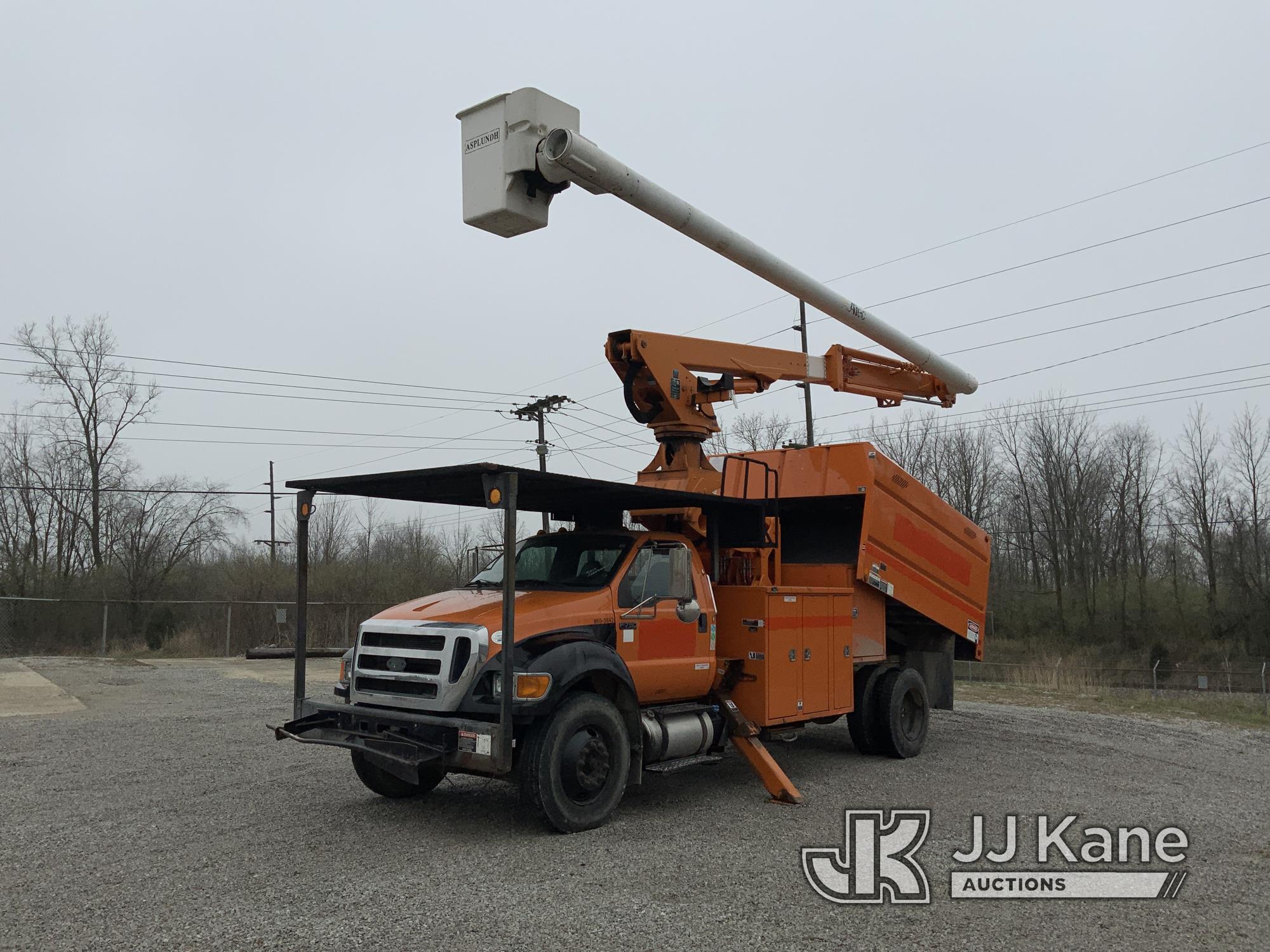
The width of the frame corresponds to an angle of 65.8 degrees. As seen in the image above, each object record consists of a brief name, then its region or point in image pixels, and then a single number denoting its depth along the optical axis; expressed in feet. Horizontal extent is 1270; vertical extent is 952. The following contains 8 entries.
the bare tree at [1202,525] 136.05
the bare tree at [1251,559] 127.54
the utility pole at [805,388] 88.22
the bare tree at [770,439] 128.77
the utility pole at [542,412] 114.93
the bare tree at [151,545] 103.86
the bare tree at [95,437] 111.14
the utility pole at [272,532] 157.28
